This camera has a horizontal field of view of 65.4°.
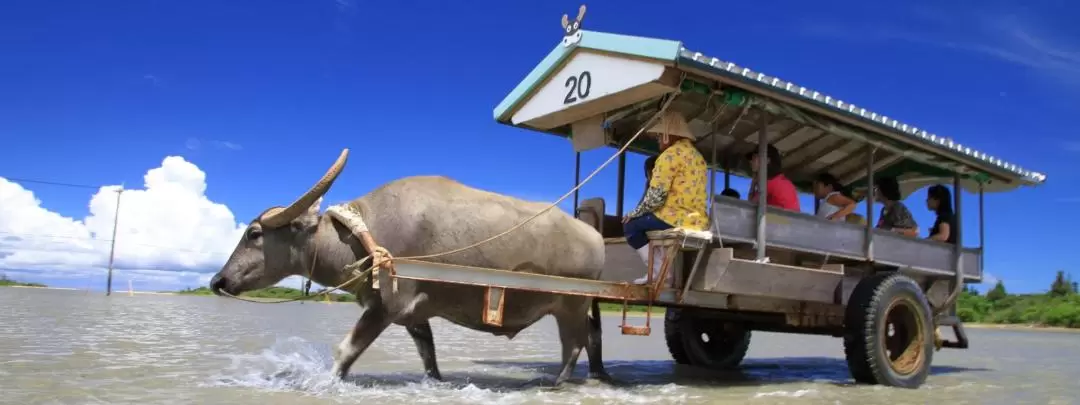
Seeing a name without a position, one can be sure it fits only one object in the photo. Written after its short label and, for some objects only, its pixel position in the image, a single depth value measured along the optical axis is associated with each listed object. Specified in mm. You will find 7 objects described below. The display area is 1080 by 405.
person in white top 8113
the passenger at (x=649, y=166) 7701
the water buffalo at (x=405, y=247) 5703
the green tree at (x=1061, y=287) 35438
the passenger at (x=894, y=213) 8852
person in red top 7559
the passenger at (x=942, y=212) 9125
